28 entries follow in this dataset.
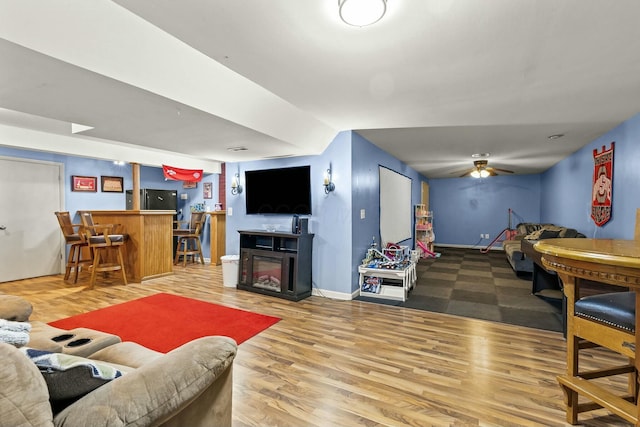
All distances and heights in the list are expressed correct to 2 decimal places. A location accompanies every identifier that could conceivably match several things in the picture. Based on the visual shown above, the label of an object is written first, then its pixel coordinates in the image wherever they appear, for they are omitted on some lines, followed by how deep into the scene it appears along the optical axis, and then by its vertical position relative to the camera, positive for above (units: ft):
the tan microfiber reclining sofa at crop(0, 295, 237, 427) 2.28 -1.82
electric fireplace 13.16 -2.45
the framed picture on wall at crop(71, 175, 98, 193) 18.80 +1.75
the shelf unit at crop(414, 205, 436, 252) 24.37 -1.45
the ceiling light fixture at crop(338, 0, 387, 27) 4.83 +3.34
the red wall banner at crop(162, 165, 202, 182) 19.04 +2.42
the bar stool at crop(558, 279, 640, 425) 4.44 -2.06
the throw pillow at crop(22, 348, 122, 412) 2.80 -1.62
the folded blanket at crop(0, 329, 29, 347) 3.31 -1.45
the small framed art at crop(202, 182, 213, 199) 23.32 +1.59
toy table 12.87 -3.24
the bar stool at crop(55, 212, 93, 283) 15.30 -1.45
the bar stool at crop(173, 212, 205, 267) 21.10 -1.74
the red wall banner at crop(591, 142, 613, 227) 12.09 +1.00
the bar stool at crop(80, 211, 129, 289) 14.73 -1.63
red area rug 9.21 -3.88
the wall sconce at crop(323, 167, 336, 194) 13.44 +1.19
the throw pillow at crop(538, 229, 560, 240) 15.25 -1.21
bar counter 16.10 -1.66
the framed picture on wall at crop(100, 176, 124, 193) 20.35 +1.84
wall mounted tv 14.39 +1.01
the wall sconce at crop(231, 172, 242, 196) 17.07 +1.45
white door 16.08 -0.48
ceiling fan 20.12 +2.87
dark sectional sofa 15.14 -1.91
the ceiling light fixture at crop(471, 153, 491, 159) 17.99 +3.39
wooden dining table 3.98 -0.83
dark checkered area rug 11.02 -3.85
